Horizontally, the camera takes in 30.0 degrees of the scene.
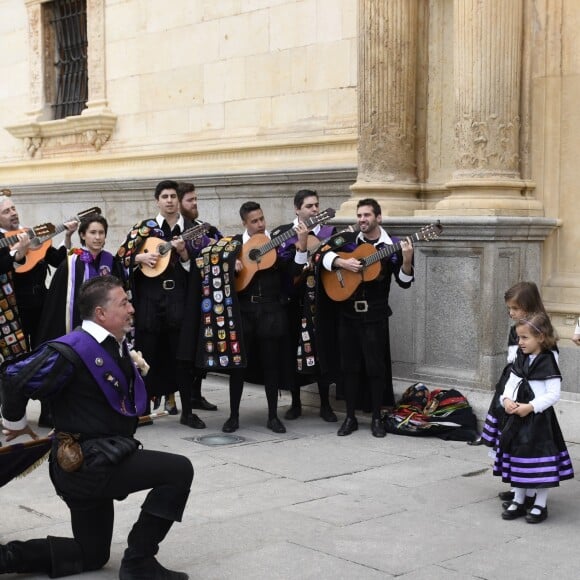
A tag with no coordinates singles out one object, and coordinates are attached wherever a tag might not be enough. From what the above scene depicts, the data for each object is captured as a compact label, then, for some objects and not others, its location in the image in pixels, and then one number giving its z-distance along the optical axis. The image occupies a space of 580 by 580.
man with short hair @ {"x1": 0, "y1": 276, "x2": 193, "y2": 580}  4.81
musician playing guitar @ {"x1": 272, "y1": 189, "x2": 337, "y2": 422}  8.58
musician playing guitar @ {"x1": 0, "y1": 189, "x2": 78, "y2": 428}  8.68
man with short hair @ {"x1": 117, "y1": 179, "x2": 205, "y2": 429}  8.76
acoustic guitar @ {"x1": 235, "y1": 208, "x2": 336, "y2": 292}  8.41
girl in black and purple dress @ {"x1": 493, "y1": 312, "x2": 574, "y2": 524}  6.00
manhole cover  8.11
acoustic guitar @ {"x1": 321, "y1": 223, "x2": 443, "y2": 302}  8.01
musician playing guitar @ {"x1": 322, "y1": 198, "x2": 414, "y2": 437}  8.27
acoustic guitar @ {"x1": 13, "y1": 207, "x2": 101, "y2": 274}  8.50
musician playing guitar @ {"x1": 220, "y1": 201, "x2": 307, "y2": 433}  8.52
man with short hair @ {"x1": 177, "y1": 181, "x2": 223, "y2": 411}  8.66
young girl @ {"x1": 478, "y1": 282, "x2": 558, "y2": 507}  6.25
